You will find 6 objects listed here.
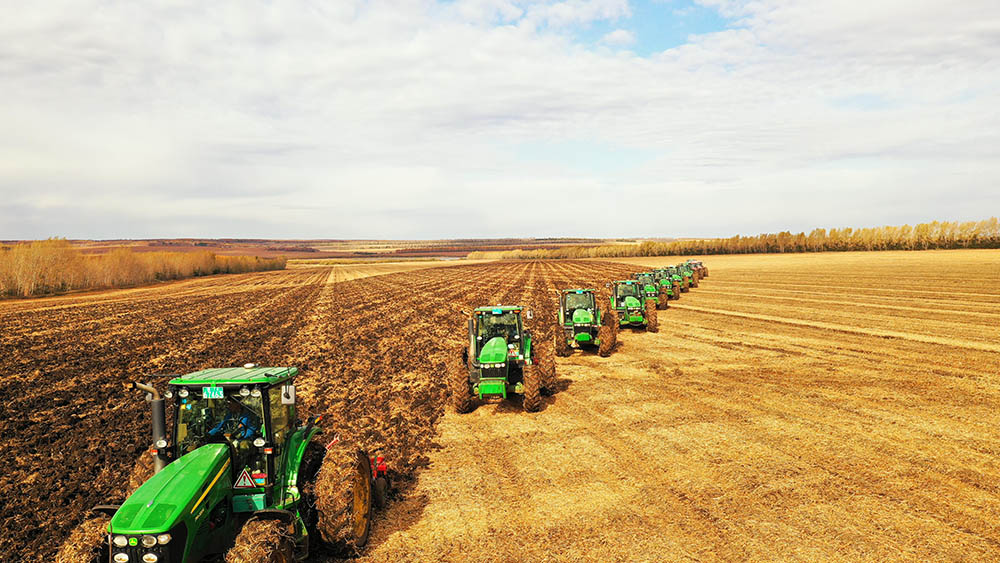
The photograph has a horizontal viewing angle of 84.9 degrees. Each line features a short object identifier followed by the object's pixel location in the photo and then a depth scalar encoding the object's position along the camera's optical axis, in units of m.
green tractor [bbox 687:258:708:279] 49.14
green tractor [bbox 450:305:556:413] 12.73
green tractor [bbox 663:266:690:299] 35.67
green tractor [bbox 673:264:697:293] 41.81
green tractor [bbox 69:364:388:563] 5.36
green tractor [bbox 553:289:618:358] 18.92
